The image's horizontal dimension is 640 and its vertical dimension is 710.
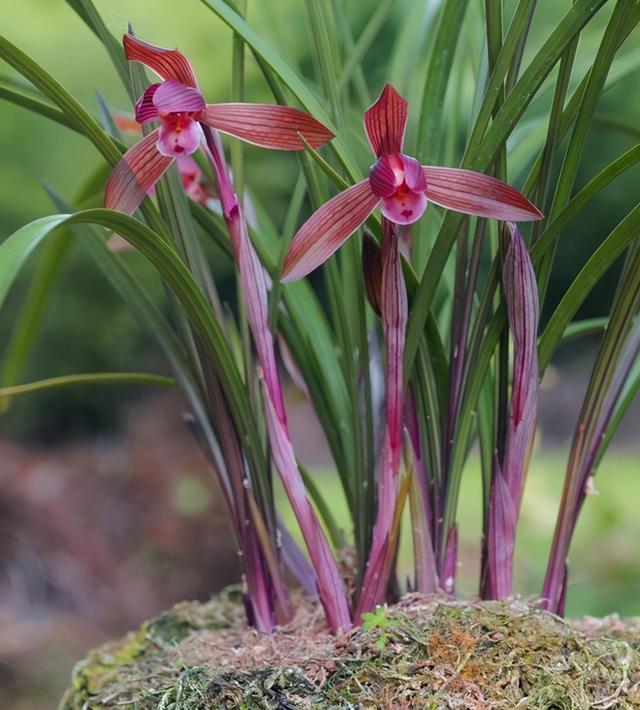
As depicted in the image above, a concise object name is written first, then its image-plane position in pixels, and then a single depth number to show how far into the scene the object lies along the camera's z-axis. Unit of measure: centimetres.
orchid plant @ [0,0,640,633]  66
